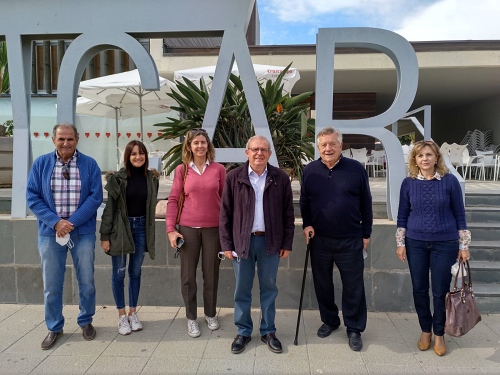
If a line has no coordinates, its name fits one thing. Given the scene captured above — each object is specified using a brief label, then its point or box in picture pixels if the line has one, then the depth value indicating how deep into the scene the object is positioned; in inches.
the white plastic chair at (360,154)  376.8
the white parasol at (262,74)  288.0
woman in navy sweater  118.4
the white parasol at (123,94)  310.3
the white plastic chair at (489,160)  368.2
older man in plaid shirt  125.6
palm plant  193.2
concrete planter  251.0
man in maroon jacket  120.0
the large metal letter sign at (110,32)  163.2
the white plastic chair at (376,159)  402.2
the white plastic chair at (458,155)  359.6
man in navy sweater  123.6
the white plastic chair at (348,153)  396.5
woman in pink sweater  130.6
